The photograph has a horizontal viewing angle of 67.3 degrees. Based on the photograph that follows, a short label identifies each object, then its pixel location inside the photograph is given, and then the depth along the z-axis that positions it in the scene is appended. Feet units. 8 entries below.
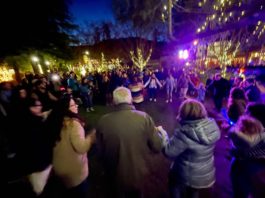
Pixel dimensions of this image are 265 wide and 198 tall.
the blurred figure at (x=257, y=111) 9.34
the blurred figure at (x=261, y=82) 13.70
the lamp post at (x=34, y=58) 23.23
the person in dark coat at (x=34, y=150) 9.11
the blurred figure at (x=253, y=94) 17.44
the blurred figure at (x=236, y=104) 13.55
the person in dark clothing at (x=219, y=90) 25.96
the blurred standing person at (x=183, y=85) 35.81
